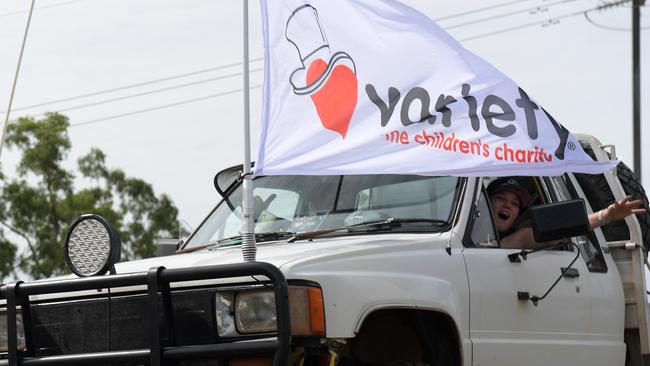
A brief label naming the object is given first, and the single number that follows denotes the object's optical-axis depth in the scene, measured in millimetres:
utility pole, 27547
